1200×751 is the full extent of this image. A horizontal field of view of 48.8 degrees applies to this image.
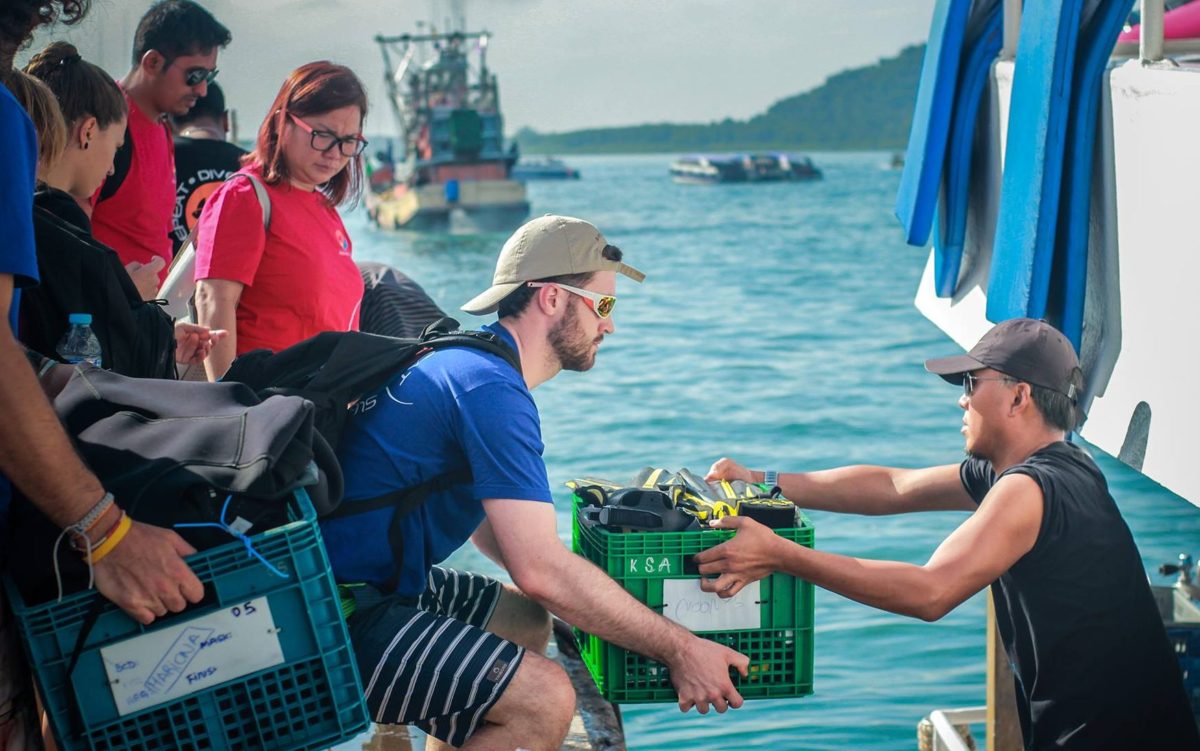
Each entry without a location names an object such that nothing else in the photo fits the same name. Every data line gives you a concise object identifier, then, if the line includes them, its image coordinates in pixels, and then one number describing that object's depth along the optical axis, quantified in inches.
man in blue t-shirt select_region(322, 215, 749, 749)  114.5
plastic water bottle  116.5
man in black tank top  117.7
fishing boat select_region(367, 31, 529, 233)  2420.0
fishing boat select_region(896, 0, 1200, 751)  131.3
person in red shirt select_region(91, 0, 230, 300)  172.2
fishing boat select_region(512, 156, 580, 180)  4995.1
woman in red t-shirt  156.6
